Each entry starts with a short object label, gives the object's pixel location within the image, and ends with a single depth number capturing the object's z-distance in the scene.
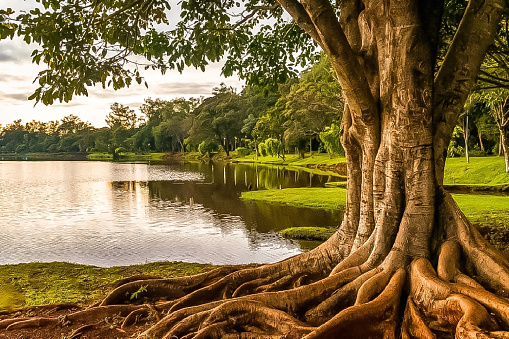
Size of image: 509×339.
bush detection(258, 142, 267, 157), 70.44
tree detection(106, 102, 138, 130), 142.88
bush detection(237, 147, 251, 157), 86.69
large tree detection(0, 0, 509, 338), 4.56
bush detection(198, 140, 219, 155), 93.31
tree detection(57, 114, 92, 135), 146.94
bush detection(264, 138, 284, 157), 64.94
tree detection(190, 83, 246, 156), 85.75
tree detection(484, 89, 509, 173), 24.09
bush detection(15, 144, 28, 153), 143.88
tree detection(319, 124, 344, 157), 47.19
